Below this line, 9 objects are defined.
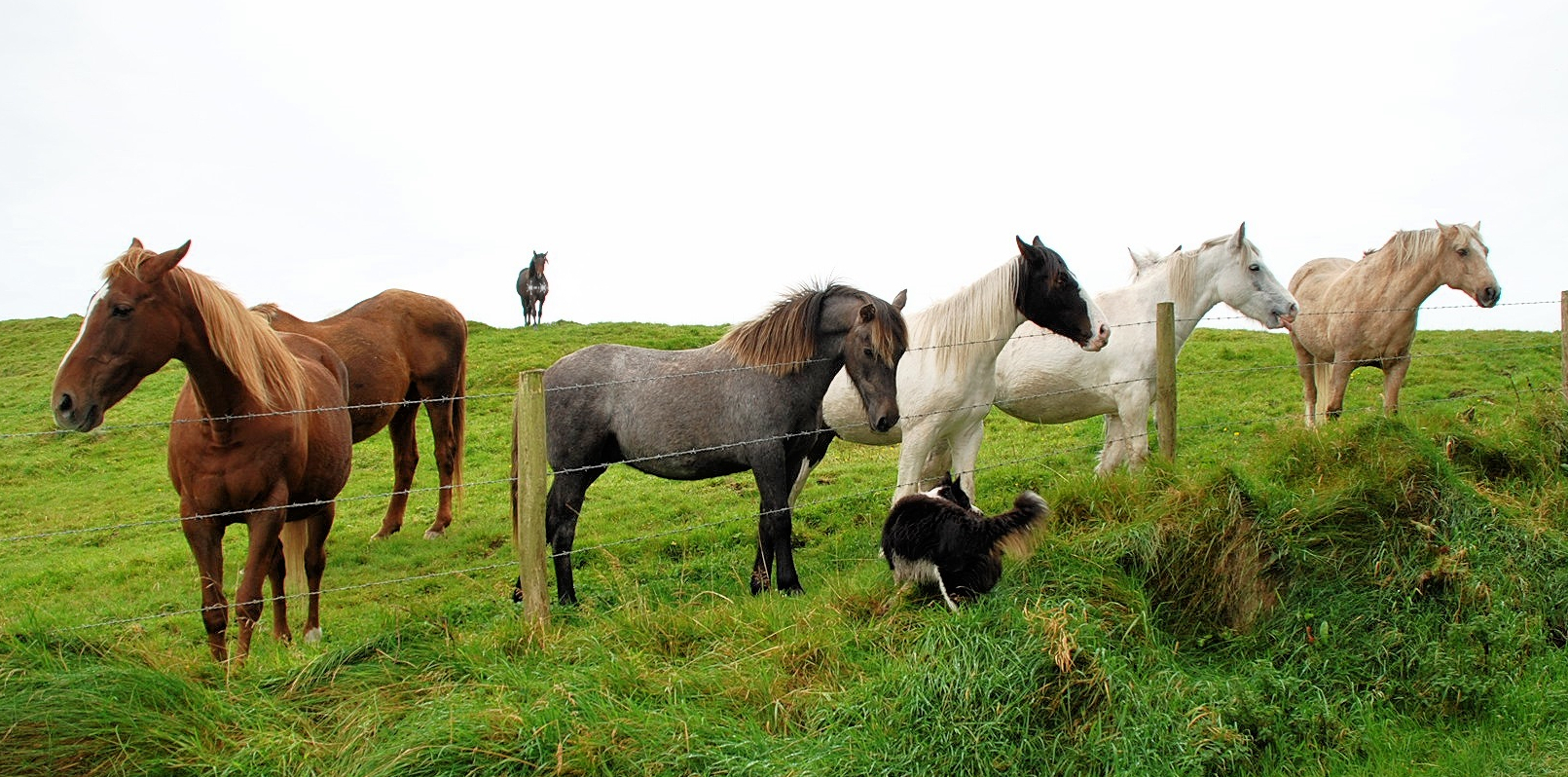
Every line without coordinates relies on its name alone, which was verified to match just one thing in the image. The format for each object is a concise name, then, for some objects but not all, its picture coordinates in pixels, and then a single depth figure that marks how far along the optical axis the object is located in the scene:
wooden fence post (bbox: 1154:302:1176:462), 6.05
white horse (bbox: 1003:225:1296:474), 7.41
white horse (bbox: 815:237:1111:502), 6.34
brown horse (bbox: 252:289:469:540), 8.66
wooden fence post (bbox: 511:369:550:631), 4.35
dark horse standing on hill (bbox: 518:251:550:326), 24.48
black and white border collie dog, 4.33
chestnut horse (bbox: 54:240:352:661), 4.52
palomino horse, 8.41
